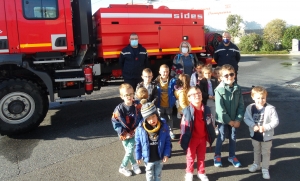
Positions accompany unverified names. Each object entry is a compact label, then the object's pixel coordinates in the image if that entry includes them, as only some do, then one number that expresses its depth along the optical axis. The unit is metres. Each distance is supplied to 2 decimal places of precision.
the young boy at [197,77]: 5.38
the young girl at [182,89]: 4.86
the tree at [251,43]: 29.03
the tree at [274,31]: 29.80
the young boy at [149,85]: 4.75
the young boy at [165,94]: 4.96
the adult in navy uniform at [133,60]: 6.03
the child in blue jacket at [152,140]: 3.27
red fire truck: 5.57
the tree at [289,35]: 28.52
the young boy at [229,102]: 4.12
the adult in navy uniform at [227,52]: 6.62
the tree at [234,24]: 33.03
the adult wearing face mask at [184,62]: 6.17
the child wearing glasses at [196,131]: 3.64
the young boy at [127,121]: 3.88
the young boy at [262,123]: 3.81
